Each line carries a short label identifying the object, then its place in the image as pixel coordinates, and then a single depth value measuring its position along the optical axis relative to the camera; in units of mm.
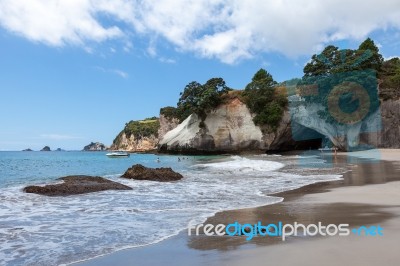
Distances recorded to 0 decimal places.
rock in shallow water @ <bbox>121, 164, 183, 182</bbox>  15979
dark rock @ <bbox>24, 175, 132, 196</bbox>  11258
